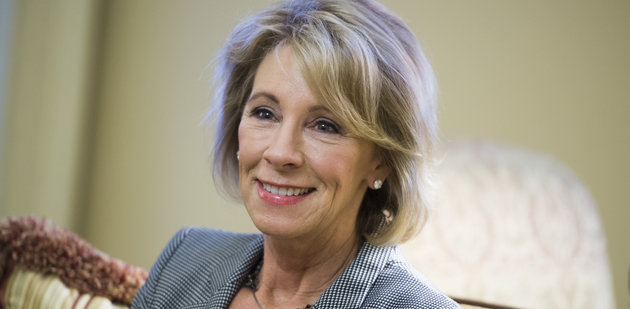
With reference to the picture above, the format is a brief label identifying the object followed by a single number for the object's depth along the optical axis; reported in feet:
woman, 5.81
